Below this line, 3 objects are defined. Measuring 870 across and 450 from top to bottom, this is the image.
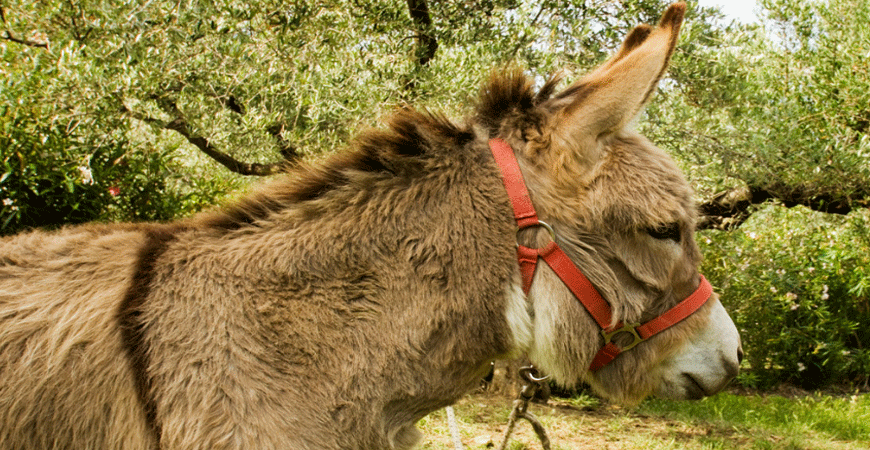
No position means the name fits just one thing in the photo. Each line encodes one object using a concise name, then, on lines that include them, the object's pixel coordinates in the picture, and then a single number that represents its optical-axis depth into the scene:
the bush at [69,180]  3.14
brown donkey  1.48
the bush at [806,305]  6.25
